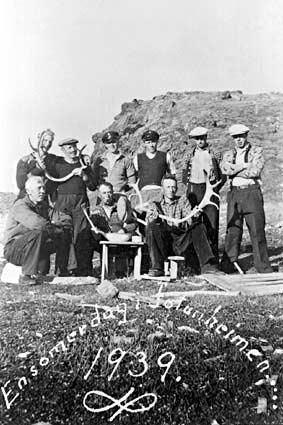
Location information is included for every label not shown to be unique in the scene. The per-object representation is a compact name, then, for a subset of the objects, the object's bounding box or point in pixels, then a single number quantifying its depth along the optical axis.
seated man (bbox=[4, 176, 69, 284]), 5.28
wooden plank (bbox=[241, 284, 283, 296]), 4.89
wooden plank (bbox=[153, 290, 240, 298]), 4.68
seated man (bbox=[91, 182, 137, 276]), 5.71
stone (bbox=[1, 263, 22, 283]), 5.35
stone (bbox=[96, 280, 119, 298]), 4.70
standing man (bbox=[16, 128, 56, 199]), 5.74
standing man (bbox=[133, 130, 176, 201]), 5.98
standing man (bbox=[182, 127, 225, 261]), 5.85
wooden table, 5.45
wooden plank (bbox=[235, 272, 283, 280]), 5.42
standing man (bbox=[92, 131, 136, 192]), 6.05
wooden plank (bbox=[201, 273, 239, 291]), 5.01
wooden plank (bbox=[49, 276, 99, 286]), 5.33
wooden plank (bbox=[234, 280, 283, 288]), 5.12
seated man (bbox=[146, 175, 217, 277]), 5.52
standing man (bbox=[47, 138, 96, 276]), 5.67
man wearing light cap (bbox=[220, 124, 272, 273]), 5.84
